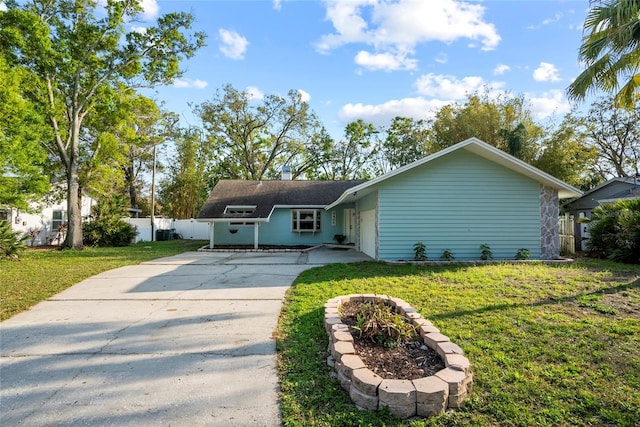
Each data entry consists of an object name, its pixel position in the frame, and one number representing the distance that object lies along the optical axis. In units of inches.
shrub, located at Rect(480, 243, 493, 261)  429.1
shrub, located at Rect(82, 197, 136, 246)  704.4
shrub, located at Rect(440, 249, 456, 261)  426.0
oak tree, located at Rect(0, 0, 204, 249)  541.0
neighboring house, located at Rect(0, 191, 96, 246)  635.9
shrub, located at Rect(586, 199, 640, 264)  397.7
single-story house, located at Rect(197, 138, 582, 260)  431.2
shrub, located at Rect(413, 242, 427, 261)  424.8
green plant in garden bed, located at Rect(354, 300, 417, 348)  149.3
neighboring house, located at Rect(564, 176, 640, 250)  582.2
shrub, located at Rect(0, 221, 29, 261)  424.8
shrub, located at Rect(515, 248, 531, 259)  429.6
